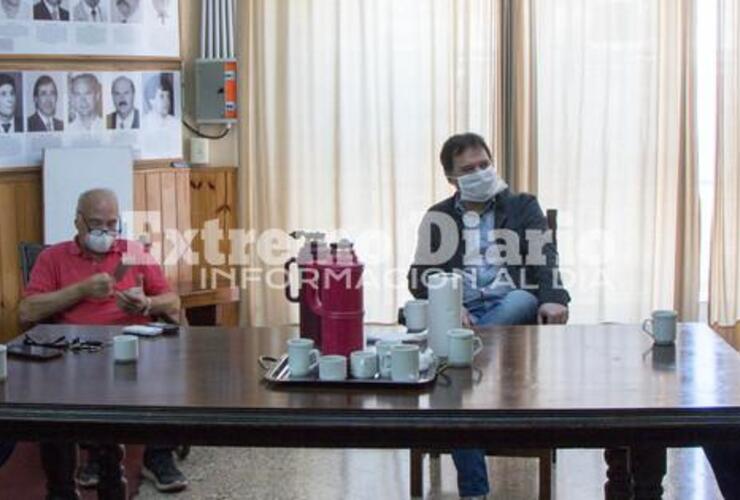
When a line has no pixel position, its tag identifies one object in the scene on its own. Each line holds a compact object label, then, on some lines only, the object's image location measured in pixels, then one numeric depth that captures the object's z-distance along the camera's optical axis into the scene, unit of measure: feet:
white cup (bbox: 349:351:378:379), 7.64
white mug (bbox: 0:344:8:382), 7.83
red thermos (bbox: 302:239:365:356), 7.91
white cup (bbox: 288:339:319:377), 7.75
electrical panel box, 16.71
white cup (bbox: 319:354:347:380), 7.60
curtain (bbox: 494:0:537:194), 16.84
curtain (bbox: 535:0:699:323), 16.76
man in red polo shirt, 11.88
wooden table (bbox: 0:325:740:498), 6.91
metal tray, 7.51
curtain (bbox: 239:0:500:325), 16.94
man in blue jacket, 12.25
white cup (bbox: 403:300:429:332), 8.99
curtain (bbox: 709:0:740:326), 16.60
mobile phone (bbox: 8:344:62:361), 8.52
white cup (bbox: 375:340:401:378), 7.69
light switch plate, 17.04
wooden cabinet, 14.40
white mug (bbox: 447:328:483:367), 8.04
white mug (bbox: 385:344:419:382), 7.53
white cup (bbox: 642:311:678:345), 8.69
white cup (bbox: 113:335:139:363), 8.36
